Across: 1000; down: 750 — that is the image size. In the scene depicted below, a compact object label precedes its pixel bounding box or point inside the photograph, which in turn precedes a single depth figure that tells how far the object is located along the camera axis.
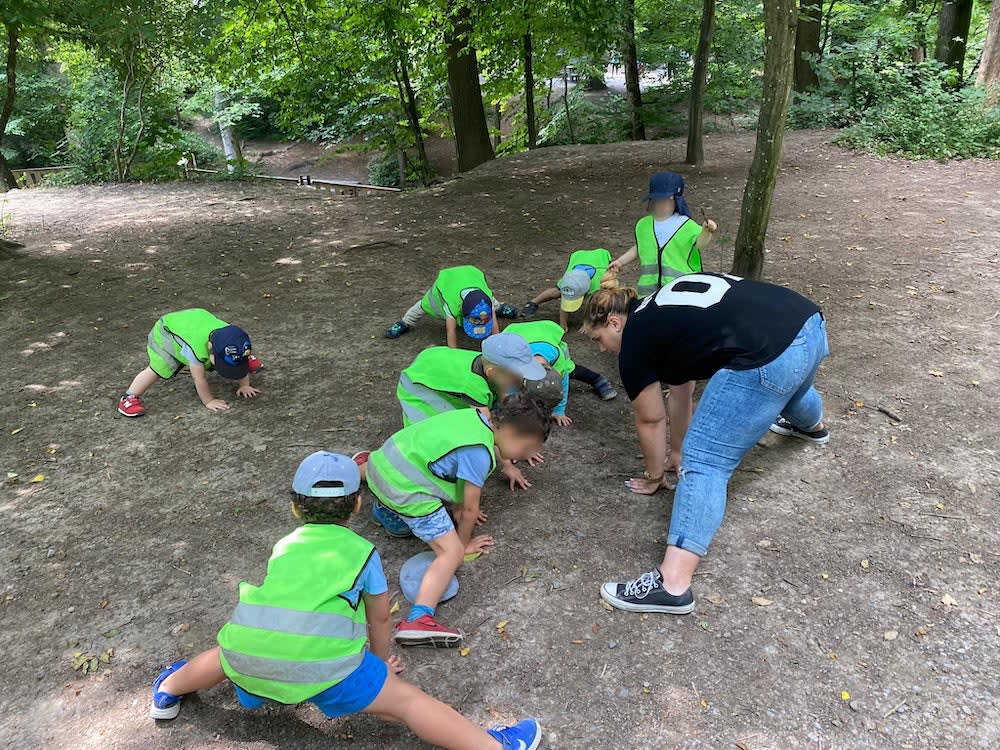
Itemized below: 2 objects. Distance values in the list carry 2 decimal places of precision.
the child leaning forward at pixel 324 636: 2.11
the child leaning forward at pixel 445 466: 2.91
